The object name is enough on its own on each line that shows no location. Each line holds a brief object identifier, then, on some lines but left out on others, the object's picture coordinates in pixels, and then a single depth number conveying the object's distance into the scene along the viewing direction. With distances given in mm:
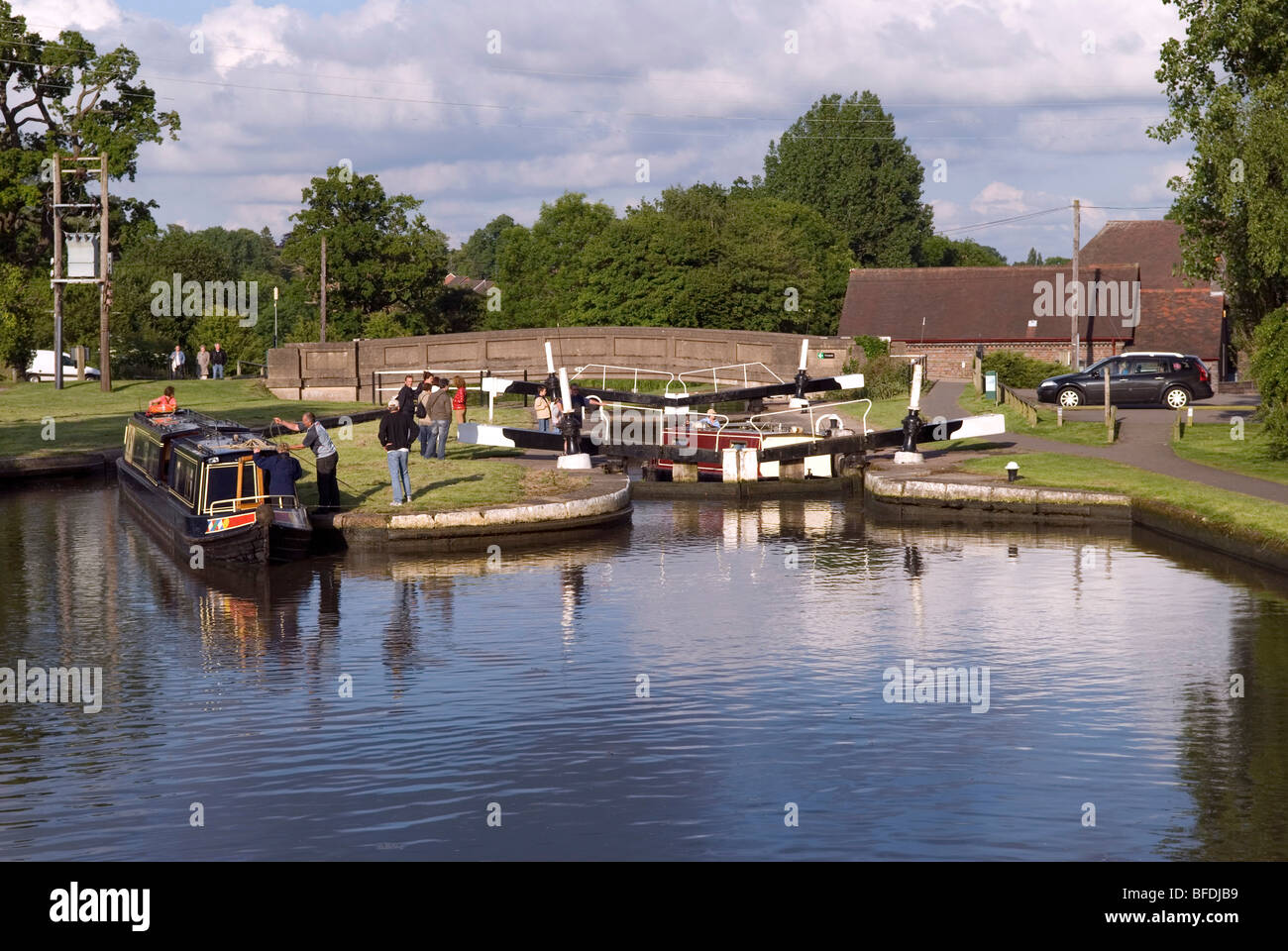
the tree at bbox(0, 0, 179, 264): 60156
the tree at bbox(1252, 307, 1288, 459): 27562
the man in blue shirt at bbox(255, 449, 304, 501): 23109
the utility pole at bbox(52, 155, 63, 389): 48031
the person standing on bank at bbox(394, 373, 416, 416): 25375
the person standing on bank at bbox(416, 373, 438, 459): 31203
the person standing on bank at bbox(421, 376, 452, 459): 31406
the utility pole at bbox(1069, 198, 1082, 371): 59103
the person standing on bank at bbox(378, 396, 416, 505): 25125
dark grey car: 43500
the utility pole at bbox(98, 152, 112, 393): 46281
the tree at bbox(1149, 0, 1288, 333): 27609
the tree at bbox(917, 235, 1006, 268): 119812
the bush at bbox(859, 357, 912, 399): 51156
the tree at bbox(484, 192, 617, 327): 82250
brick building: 66125
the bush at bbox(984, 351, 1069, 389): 55647
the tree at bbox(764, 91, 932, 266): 116938
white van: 69169
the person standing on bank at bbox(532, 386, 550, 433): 35844
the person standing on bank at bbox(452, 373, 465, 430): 39875
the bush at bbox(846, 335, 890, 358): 55188
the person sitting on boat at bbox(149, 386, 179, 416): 31234
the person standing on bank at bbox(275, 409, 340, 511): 24500
